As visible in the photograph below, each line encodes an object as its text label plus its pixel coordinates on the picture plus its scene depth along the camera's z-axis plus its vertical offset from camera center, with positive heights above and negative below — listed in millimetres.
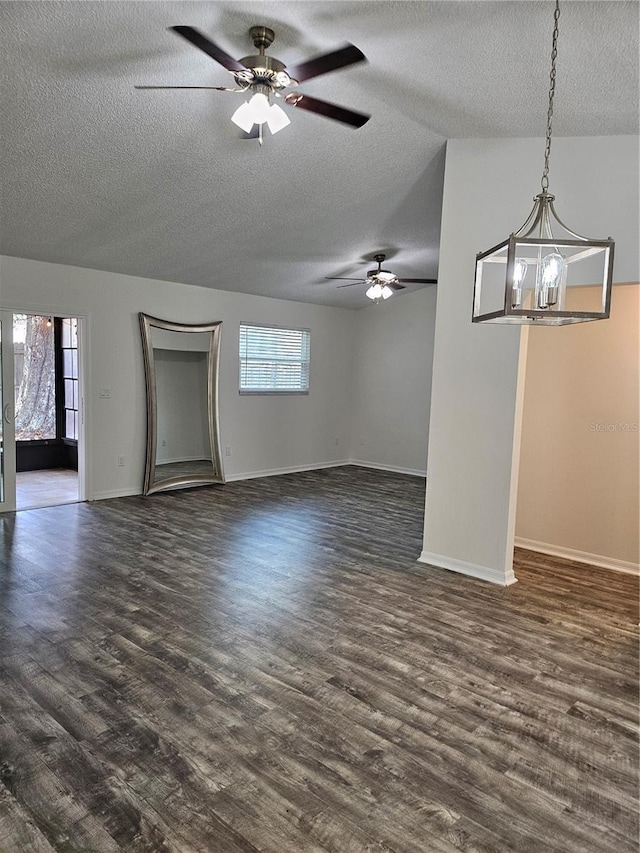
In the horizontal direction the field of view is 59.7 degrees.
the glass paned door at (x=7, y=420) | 5285 -433
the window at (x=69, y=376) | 7898 +17
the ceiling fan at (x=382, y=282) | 5906 +1136
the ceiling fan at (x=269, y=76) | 2240 +1349
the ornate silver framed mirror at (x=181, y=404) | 6363 -272
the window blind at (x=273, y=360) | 7543 +353
